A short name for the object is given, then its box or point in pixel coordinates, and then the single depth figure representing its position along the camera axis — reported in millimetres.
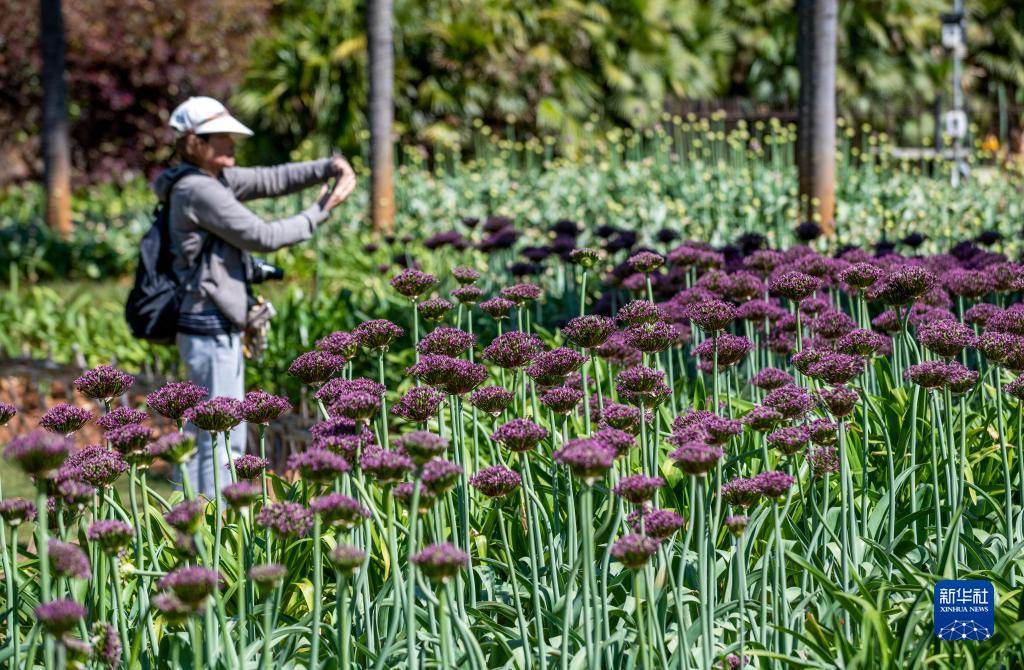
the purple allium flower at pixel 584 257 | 6796
